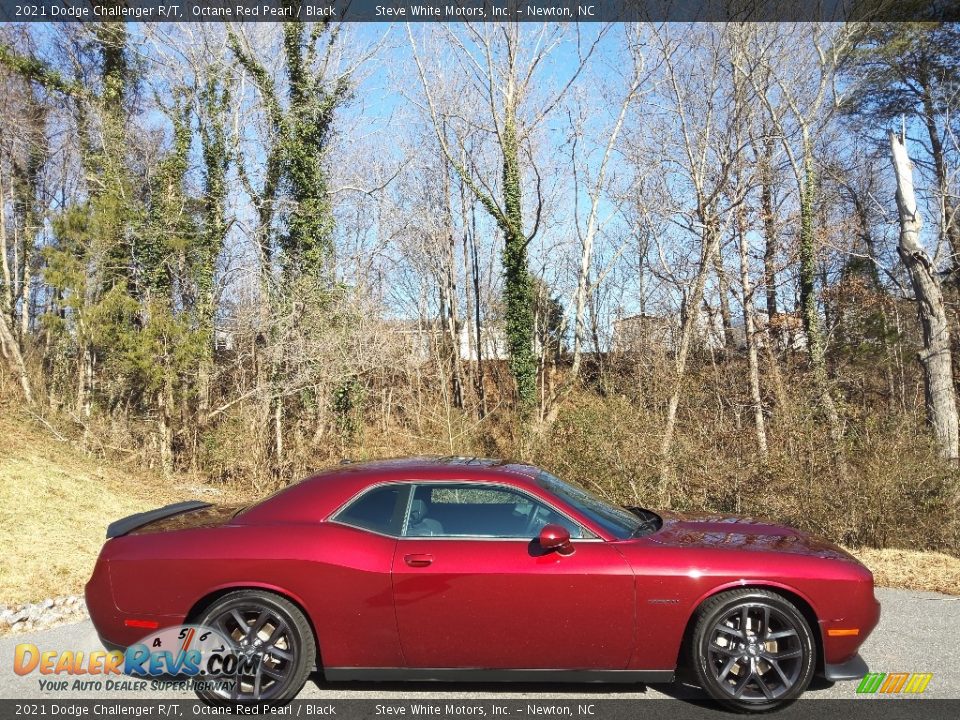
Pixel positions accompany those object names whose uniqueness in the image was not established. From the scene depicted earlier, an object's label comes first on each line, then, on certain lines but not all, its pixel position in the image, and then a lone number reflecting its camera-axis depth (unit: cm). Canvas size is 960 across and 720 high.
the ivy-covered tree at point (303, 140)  1839
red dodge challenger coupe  400
